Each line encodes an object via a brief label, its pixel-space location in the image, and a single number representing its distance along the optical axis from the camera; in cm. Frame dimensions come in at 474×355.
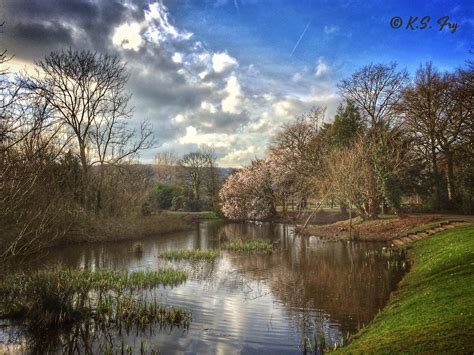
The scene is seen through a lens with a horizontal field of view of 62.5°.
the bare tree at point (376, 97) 4264
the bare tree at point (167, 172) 9534
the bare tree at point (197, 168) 7469
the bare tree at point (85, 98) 3397
